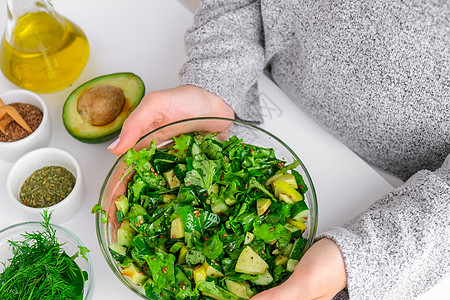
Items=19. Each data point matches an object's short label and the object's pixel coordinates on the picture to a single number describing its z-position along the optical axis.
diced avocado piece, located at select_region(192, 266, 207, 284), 0.87
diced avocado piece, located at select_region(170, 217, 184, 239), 0.90
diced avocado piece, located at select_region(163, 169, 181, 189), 0.97
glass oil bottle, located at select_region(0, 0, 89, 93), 1.12
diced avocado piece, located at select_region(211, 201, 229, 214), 0.93
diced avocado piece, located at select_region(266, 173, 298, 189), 0.95
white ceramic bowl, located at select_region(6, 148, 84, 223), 1.01
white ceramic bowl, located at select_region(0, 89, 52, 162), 1.07
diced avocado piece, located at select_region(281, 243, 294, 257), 0.91
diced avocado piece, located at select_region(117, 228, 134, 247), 0.92
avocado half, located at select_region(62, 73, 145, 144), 1.09
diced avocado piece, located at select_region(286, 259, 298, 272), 0.88
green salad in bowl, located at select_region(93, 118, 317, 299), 0.88
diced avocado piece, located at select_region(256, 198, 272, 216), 0.92
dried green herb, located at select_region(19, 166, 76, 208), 1.04
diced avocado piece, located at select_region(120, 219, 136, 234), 0.94
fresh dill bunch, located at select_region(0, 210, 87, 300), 0.92
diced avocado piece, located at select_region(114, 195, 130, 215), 0.94
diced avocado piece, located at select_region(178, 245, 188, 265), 0.91
